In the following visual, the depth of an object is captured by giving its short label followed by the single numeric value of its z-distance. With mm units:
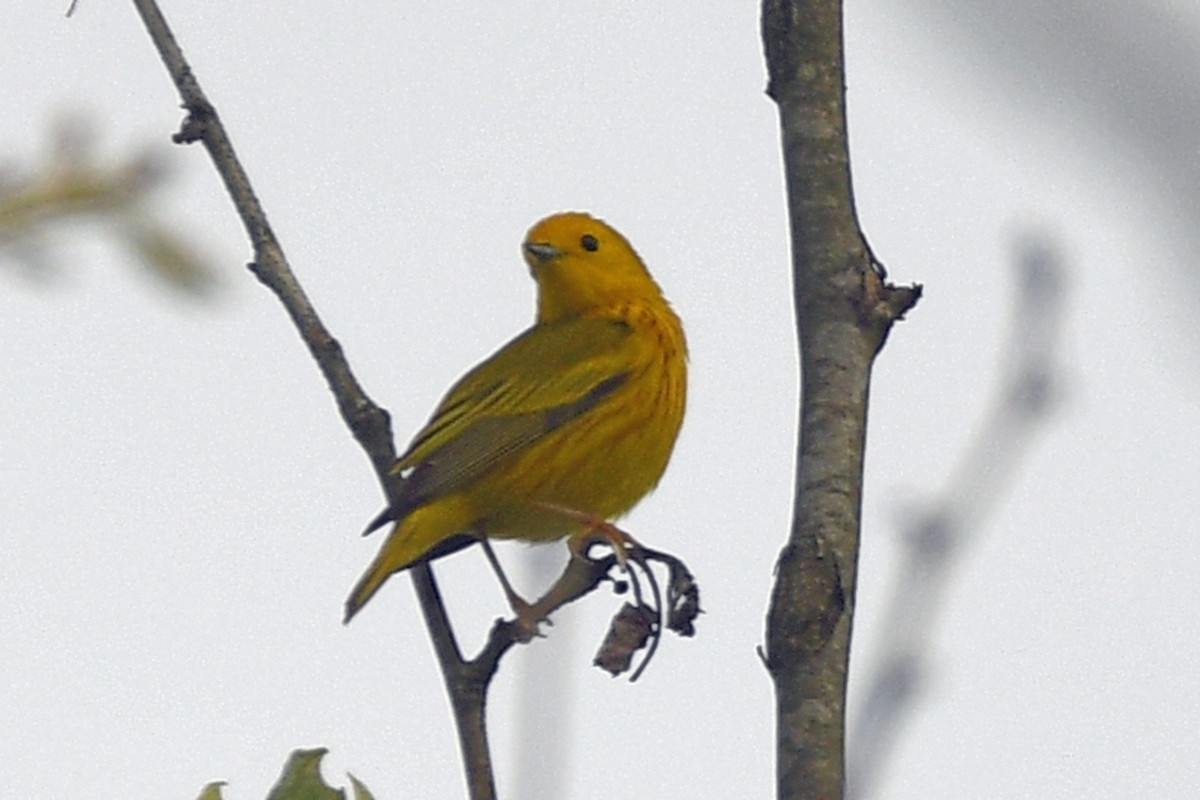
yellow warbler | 10367
